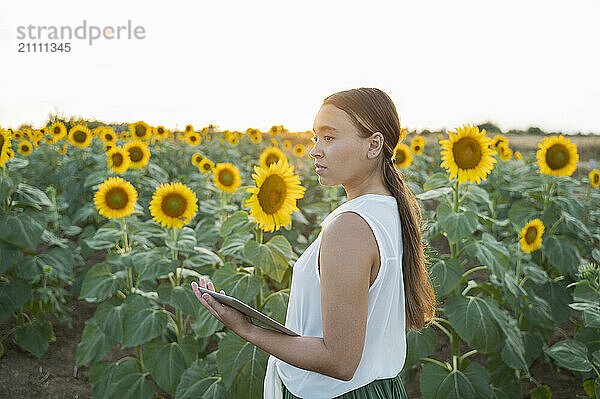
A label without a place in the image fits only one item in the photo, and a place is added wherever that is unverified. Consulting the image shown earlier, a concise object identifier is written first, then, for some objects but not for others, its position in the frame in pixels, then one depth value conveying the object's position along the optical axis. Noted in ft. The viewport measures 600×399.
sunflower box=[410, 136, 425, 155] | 22.64
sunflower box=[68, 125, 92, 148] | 20.98
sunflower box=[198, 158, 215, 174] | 17.78
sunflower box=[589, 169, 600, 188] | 16.44
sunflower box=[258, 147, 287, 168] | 13.60
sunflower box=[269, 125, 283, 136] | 33.98
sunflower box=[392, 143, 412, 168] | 15.32
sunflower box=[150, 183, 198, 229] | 10.66
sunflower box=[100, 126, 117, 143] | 23.17
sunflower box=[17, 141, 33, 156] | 21.26
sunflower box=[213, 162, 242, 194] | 12.65
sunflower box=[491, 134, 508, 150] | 19.62
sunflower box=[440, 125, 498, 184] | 10.54
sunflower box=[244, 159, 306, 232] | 8.96
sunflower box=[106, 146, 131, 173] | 15.15
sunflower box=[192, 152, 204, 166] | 20.15
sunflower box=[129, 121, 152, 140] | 22.56
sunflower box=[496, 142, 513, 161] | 19.27
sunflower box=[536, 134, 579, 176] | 13.24
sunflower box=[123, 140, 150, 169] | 15.79
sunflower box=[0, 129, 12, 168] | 12.10
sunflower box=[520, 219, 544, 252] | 11.93
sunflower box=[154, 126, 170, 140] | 26.43
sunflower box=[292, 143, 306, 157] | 24.78
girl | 4.13
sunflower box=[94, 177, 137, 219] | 11.49
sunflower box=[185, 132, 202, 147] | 26.63
